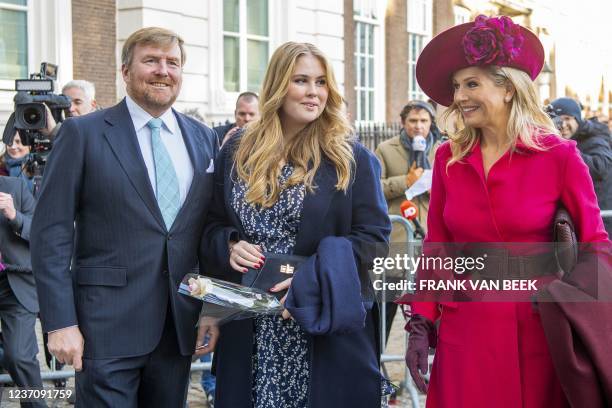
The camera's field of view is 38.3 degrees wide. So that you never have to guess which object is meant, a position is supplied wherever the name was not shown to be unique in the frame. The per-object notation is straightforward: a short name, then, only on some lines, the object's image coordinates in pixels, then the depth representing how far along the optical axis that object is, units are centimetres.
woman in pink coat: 320
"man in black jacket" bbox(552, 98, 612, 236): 769
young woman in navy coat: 348
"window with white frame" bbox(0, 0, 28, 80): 1127
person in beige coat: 720
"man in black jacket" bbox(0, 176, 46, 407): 560
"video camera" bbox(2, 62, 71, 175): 624
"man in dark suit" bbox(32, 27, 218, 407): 348
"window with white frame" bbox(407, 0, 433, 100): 2244
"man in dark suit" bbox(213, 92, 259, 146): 813
